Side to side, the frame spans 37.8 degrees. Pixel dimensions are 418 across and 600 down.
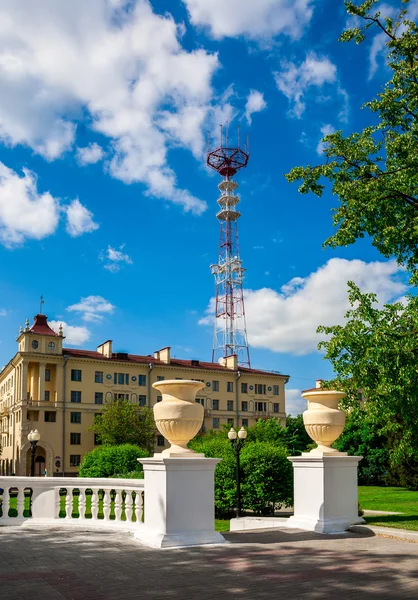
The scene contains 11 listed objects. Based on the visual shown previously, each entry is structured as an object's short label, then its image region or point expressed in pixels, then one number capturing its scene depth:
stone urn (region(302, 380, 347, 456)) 12.83
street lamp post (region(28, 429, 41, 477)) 26.06
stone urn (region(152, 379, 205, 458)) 10.81
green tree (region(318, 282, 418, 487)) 14.20
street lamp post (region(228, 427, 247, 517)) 23.42
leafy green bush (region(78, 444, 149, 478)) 39.56
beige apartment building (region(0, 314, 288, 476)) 67.69
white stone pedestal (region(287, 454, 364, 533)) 12.24
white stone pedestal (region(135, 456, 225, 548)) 10.23
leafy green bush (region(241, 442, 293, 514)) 24.34
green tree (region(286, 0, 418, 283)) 15.80
